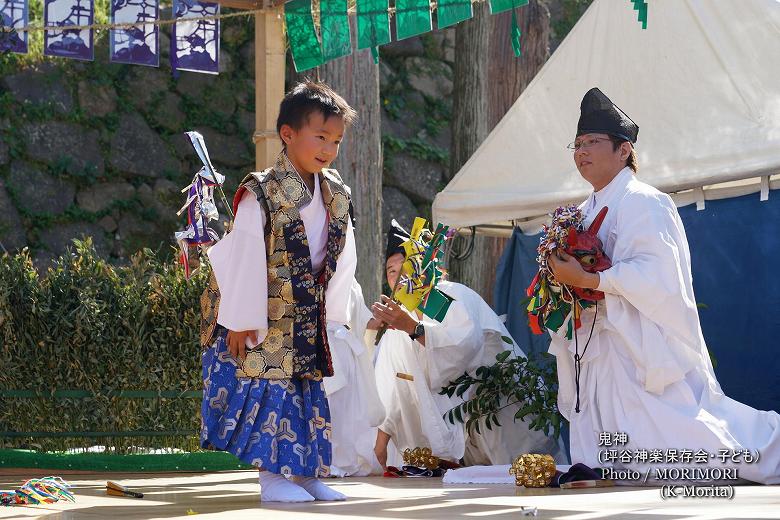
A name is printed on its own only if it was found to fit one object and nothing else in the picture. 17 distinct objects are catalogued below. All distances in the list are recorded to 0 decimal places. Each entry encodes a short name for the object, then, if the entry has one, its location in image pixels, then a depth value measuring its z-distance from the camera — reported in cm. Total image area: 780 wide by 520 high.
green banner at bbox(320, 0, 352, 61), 1257
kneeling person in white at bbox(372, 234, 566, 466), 1282
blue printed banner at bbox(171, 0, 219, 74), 1521
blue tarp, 1137
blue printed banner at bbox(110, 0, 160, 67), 1485
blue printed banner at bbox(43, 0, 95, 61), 1473
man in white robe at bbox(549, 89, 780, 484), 952
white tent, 1153
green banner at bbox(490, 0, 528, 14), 1146
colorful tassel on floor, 849
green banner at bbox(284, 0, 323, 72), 1267
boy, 826
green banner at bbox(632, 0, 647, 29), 1133
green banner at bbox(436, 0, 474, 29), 1215
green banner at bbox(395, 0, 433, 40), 1234
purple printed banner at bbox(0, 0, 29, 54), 1477
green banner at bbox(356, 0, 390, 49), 1230
